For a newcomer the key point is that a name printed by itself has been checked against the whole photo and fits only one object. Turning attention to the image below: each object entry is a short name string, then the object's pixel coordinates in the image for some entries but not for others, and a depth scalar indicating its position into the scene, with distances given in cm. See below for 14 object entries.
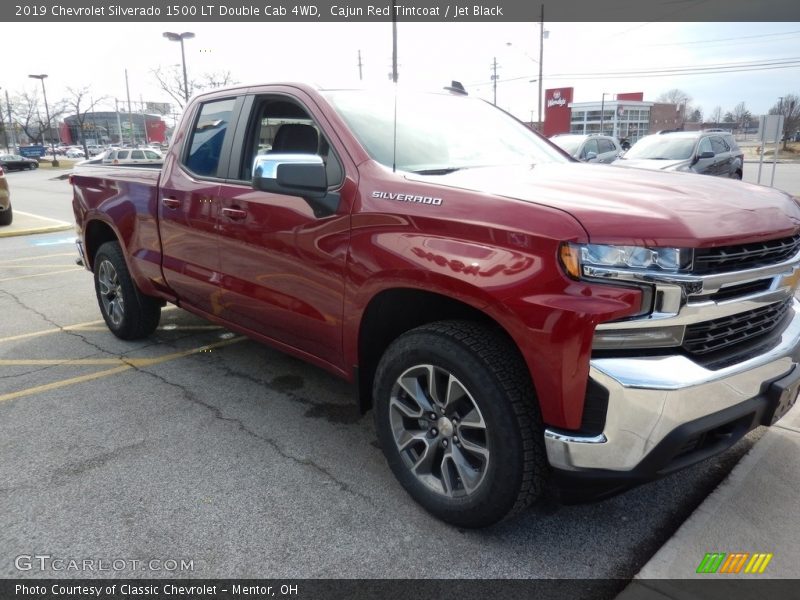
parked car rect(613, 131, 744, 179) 1134
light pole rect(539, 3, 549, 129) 3828
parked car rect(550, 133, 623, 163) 1407
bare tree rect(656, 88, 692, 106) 11444
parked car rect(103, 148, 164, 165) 3137
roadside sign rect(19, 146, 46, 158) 6116
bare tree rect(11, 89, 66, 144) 7055
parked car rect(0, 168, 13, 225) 1308
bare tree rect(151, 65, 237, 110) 4894
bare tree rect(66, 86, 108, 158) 6662
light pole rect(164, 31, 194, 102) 3076
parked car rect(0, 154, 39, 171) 4881
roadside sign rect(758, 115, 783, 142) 1385
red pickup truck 212
